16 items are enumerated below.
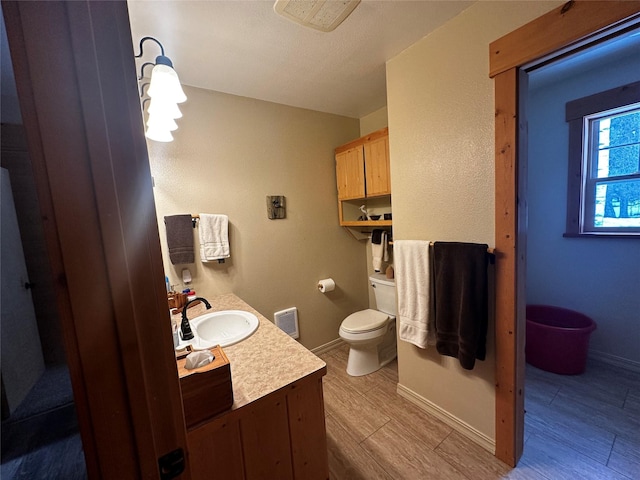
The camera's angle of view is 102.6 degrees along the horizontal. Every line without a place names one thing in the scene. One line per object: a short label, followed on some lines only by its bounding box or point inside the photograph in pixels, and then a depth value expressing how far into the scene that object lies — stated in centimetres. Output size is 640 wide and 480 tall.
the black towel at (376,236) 241
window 191
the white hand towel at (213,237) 190
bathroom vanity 83
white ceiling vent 109
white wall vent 231
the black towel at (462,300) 133
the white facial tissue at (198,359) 81
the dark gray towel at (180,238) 178
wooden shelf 216
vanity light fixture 112
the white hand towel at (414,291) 157
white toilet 208
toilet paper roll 248
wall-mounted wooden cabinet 207
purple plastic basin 193
